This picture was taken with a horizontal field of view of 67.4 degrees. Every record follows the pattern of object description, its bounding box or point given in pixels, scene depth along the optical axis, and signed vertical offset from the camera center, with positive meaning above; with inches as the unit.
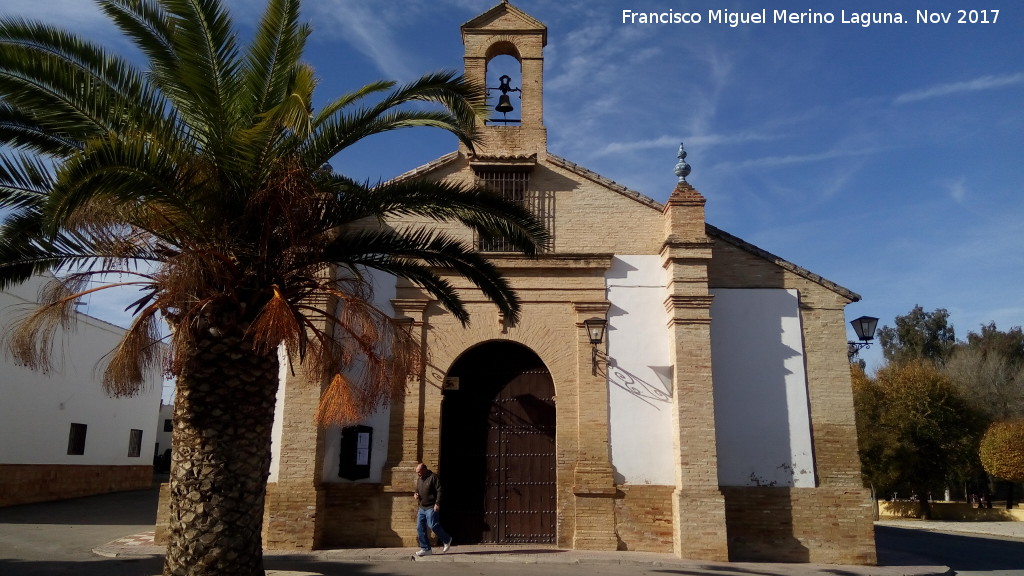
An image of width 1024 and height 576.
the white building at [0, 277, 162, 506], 675.4 +30.2
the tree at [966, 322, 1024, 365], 1646.2 +264.0
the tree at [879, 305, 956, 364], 1798.7 +302.4
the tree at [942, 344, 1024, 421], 1306.6 +146.2
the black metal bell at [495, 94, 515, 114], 508.1 +231.7
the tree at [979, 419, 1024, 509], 919.7 +16.3
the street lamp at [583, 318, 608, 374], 454.9 +77.4
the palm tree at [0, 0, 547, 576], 255.6 +83.8
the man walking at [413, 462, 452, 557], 413.4 -25.0
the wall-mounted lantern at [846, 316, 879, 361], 486.3 +82.6
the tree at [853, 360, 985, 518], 975.0 +42.4
